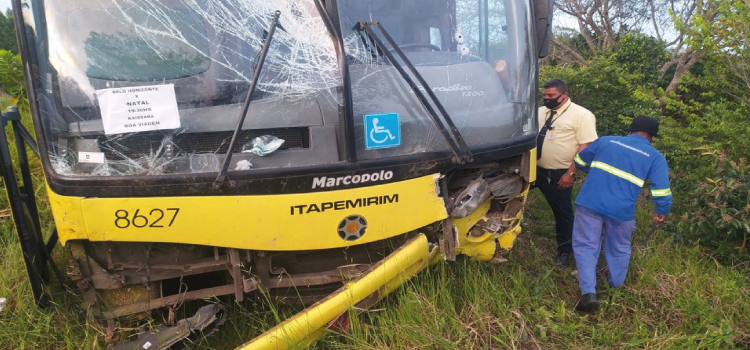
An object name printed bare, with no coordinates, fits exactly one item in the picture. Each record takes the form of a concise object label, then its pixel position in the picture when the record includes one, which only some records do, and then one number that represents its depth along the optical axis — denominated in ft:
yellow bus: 7.66
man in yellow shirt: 13.47
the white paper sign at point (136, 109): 7.63
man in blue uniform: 11.33
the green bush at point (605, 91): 24.66
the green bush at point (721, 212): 12.81
